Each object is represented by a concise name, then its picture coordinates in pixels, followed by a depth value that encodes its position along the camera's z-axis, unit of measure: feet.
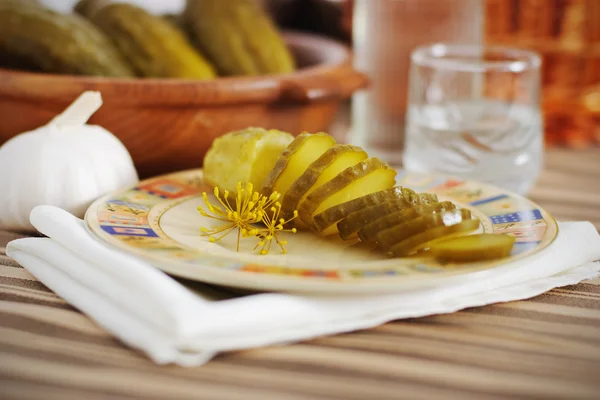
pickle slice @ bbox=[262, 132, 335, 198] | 1.56
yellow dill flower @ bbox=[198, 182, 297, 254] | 1.54
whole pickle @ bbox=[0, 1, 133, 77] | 1.86
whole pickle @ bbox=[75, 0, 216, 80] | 1.94
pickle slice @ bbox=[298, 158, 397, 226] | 1.51
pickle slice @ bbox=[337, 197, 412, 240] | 1.48
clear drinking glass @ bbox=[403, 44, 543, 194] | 1.87
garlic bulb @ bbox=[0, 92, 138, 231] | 1.63
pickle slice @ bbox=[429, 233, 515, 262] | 1.43
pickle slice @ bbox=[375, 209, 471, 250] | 1.45
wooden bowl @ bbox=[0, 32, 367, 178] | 1.76
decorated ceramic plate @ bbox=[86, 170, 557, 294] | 1.39
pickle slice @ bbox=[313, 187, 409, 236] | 1.49
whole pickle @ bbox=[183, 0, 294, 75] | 2.00
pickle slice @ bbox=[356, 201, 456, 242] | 1.46
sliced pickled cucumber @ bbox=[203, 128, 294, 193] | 1.62
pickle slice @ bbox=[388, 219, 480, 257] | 1.45
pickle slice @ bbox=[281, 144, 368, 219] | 1.53
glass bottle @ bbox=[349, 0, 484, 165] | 2.08
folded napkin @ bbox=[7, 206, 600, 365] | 1.34
